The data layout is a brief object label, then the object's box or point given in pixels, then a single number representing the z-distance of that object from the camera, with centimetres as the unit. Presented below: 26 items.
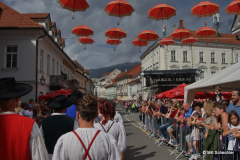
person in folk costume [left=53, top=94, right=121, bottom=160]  234
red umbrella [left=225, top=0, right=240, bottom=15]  1137
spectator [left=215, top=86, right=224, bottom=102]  877
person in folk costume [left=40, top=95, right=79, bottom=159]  365
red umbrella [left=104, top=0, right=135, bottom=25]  1125
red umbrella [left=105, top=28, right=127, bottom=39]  1384
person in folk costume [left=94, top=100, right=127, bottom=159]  402
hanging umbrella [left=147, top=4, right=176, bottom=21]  1216
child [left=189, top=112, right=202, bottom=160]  668
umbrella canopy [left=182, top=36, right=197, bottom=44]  1837
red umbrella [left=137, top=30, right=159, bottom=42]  1500
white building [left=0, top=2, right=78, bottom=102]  1870
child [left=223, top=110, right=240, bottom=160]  488
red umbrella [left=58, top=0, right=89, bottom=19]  1047
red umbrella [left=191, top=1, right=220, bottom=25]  1198
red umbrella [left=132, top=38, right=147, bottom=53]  1667
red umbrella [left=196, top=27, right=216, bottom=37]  1438
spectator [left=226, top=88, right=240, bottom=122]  589
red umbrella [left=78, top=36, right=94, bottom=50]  1581
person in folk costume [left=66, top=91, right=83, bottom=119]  575
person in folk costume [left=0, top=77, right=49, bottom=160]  214
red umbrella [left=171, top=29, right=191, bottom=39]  1550
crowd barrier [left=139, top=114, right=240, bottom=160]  547
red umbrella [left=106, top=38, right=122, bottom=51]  1620
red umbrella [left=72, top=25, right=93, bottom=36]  1366
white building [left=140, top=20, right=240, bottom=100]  4519
